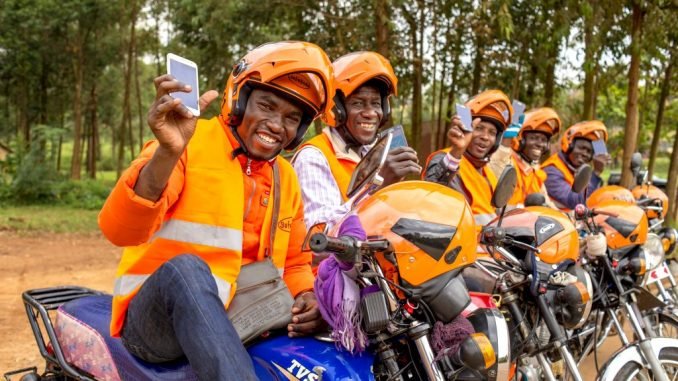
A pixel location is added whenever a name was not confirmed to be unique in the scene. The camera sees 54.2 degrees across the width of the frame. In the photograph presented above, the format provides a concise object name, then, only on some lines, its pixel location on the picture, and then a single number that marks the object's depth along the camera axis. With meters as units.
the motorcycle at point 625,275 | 3.66
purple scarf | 2.12
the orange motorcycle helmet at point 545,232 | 3.50
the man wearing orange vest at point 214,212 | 2.09
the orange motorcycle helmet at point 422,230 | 2.12
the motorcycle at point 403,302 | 2.09
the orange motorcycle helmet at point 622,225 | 4.58
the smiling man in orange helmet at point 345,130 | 3.44
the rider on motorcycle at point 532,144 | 5.82
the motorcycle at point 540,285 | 3.28
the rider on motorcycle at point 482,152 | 4.43
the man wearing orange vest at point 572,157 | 6.19
